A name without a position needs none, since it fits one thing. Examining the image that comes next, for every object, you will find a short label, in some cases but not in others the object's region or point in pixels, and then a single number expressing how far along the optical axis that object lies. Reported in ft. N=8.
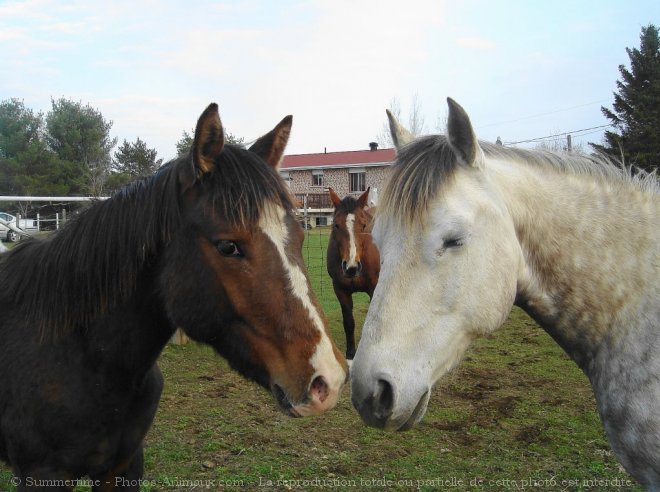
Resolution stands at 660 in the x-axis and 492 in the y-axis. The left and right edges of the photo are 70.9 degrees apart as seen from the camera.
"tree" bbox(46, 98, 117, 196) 105.50
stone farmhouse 132.37
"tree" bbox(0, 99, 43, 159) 106.11
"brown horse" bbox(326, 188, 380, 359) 23.93
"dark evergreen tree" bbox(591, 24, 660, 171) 44.40
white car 49.88
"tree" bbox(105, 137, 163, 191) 109.29
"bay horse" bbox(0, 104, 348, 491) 6.03
